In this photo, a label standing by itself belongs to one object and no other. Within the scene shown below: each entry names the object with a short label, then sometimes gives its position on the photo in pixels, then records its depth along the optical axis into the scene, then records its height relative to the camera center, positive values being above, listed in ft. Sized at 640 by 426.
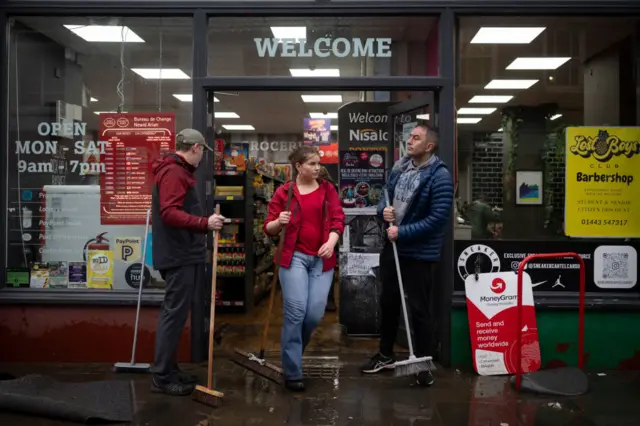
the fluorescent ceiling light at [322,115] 45.26 +7.65
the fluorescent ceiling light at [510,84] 18.91 +4.19
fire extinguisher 18.39 -1.04
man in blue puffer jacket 15.33 -0.53
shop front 17.48 +2.95
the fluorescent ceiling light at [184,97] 17.83 +3.56
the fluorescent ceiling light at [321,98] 38.29 +7.71
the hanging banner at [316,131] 42.47 +5.99
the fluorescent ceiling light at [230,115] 47.60 +8.12
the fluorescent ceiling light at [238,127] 55.98 +8.41
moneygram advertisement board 16.44 -3.21
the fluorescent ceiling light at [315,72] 17.56 +4.29
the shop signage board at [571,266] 17.60 -1.62
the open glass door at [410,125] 17.47 +2.93
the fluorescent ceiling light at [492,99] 18.86 +3.70
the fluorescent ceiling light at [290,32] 18.16 +5.60
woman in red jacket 14.84 -1.04
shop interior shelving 25.12 -1.63
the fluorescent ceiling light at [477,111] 18.31 +3.24
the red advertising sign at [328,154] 45.14 +4.47
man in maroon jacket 14.73 -1.11
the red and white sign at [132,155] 18.04 +1.74
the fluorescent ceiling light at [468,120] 18.19 +2.92
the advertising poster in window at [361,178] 21.09 +1.23
